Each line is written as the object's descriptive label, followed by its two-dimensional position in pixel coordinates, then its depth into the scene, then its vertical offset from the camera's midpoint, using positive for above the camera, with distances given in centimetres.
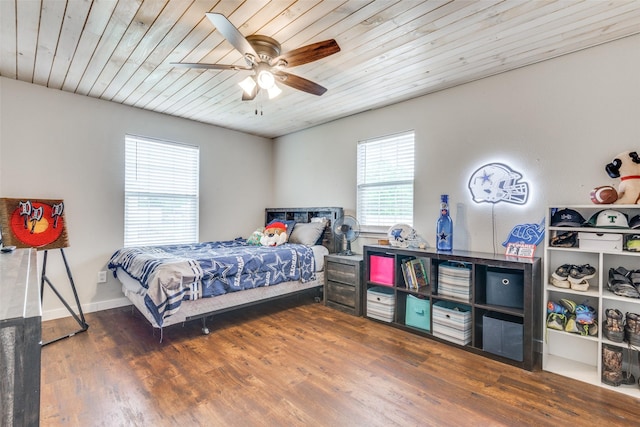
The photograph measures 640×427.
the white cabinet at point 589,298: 202 -60
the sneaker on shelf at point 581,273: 215 -40
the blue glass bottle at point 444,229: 284 -14
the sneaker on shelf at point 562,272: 225 -41
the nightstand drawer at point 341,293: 337 -90
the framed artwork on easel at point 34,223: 263 -12
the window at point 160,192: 368 +23
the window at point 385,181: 340 +37
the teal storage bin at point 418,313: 280 -92
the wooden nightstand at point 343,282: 332 -77
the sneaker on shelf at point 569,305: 221 -64
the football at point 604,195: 204 +14
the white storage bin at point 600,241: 201 -17
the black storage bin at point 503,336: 226 -91
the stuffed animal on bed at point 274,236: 382 -30
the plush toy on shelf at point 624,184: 200 +21
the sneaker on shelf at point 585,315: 210 -67
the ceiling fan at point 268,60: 184 +101
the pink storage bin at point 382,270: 308 -57
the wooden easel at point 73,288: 279 -75
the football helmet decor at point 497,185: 262 +26
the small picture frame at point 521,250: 245 -28
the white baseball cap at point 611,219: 201 -2
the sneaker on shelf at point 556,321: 220 -75
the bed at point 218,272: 253 -57
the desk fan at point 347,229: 365 -18
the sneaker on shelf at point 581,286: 212 -48
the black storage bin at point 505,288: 234 -56
